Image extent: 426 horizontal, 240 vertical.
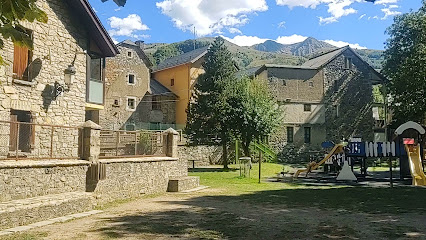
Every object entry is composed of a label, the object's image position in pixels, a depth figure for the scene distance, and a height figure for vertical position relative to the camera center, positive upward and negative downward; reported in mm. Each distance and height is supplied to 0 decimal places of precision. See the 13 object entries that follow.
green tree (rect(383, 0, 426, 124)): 24156 +5485
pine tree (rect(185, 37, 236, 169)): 26250 +2605
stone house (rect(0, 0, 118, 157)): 13562 +2711
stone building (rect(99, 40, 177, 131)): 36216 +4680
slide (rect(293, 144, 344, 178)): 21266 -950
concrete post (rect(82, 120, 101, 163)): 11828 +78
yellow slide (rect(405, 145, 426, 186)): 18125 -954
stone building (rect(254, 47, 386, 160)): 37906 +4446
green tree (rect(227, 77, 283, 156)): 26047 +2081
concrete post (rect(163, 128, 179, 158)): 16734 +30
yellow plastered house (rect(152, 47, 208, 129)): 38938 +6872
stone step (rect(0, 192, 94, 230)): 8078 -1430
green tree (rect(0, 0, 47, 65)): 2416 +811
